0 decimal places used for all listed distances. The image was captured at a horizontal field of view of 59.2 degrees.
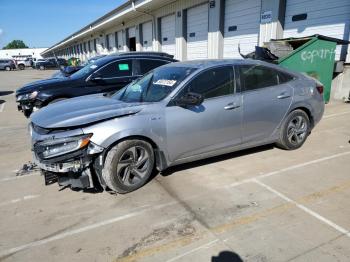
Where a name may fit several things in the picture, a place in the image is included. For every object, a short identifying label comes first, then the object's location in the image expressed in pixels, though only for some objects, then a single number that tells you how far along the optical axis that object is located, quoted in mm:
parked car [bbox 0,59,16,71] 44594
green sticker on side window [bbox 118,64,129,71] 7695
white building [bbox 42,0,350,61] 9461
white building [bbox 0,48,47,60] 91875
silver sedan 3604
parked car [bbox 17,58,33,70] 49875
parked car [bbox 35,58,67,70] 45094
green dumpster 8102
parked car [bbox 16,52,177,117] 7086
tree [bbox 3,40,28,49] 157375
